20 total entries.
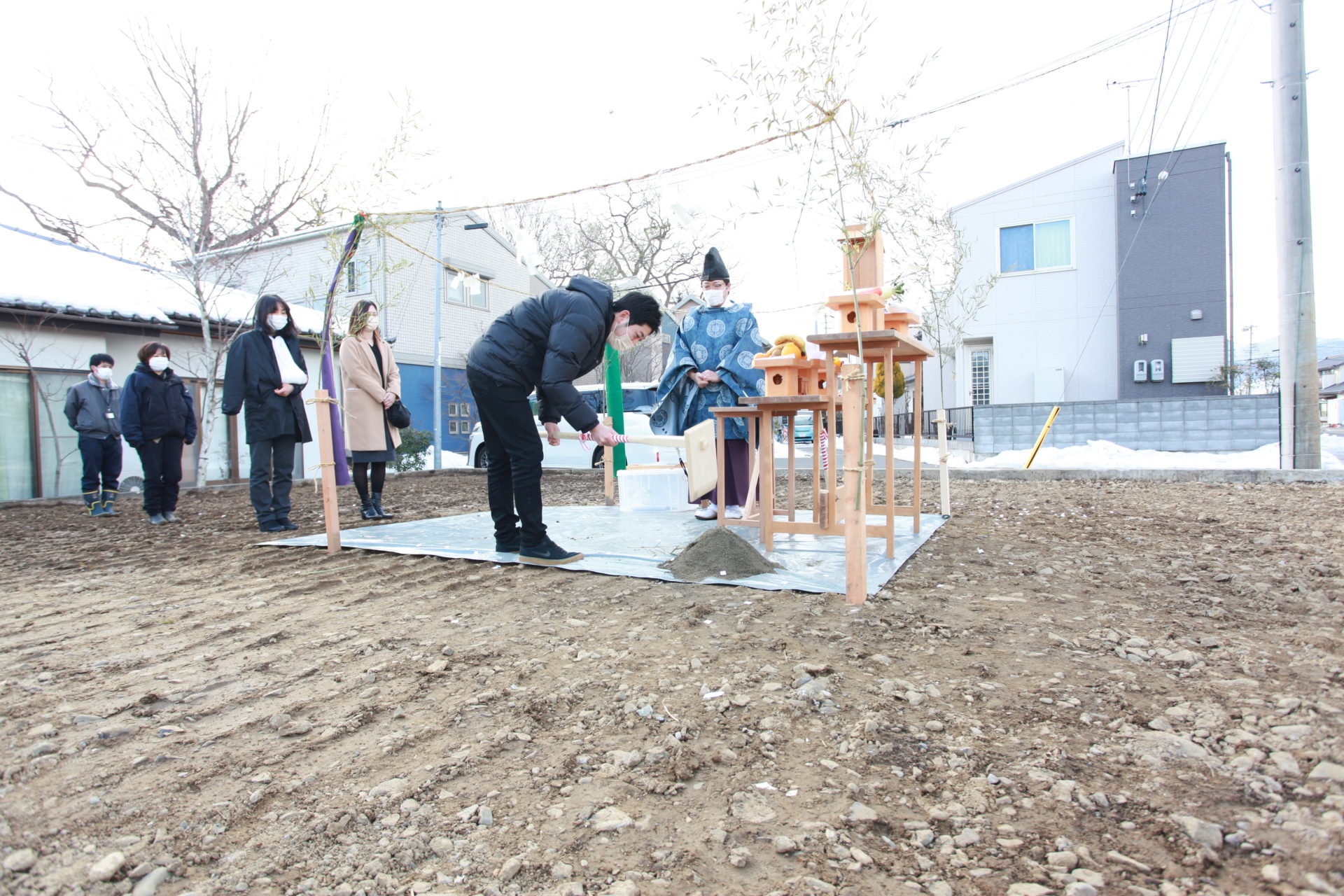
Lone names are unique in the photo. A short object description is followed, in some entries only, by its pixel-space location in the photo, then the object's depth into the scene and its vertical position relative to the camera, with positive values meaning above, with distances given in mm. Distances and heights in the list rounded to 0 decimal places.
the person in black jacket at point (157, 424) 5633 +189
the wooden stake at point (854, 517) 2494 -320
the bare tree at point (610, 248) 20312 +5821
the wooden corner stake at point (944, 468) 4676 -298
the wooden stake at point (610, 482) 5959 -411
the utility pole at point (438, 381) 12984 +1130
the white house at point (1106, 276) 12867 +2709
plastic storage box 5441 -444
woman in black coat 4742 +332
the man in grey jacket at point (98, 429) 6480 +191
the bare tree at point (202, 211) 8883 +3562
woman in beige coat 5141 +348
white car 9453 -260
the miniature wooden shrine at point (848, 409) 2545 +100
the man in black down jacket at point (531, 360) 3398 +375
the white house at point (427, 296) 15586 +3431
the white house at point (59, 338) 8023 +1382
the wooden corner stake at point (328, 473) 3809 -167
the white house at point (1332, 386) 39822 +1650
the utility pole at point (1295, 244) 6844 +1659
